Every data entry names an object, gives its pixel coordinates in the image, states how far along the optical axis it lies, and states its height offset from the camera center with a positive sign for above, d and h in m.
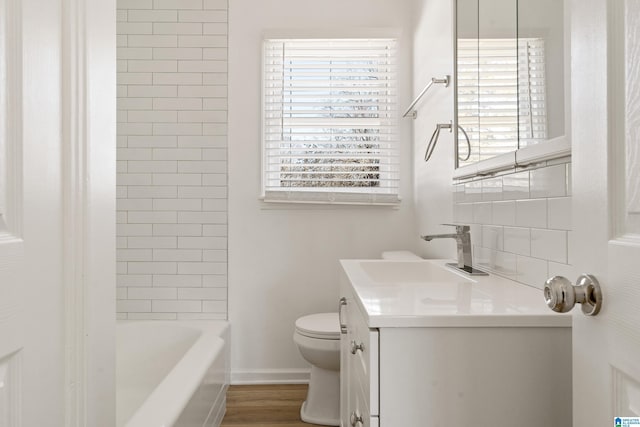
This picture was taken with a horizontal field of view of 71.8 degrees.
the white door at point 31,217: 0.58 -0.01
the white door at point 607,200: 0.54 +0.01
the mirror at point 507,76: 1.13 +0.41
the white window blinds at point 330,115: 2.77 +0.60
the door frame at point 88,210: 0.73 +0.00
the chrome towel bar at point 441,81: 1.91 +0.57
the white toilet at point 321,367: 2.14 -0.78
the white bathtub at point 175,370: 1.57 -0.75
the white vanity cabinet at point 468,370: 0.87 -0.32
